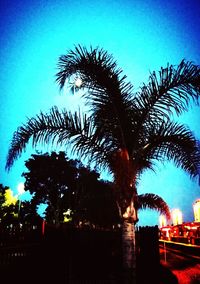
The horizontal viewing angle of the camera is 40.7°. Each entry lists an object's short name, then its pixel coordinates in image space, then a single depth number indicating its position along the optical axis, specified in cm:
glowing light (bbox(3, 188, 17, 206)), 4245
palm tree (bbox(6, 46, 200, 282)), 571
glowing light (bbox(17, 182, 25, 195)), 2701
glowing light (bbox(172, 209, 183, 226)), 3619
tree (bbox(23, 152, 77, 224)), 3369
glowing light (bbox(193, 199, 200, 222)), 2692
